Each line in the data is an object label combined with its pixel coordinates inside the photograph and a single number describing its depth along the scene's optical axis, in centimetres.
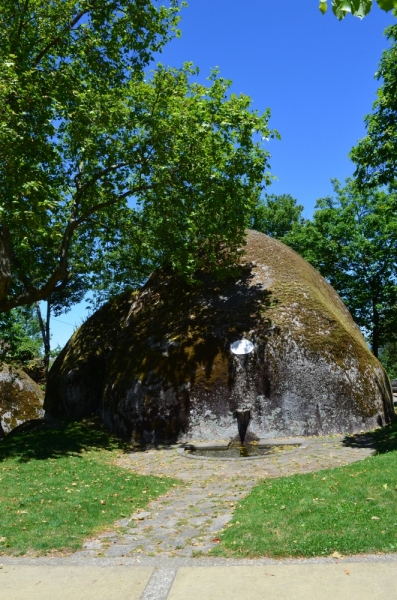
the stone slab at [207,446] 1413
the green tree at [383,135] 1296
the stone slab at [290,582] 475
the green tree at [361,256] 2655
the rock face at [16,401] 2453
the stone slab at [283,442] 1381
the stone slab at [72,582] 503
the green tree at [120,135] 1373
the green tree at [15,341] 1975
